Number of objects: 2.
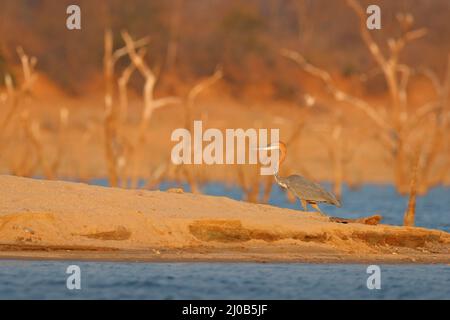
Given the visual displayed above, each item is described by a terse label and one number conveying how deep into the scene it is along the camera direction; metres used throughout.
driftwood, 14.90
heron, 14.83
